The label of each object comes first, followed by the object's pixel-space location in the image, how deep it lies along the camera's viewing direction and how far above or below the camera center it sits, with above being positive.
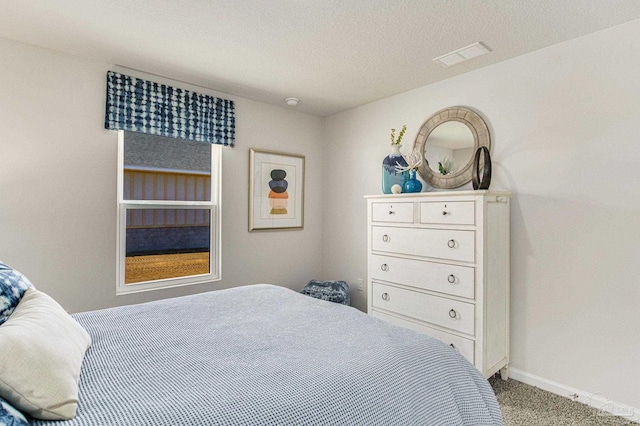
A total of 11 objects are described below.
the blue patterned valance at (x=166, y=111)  2.77 +0.87
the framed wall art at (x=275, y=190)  3.64 +0.24
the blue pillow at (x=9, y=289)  1.12 -0.28
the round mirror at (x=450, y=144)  2.85 +0.60
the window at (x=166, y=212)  2.96 -0.01
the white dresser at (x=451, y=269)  2.34 -0.41
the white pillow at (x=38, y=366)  0.83 -0.41
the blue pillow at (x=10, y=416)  0.75 -0.46
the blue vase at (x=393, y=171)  3.09 +0.37
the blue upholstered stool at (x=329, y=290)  3.52 -0.81
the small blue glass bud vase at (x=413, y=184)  2.97 +0.25
